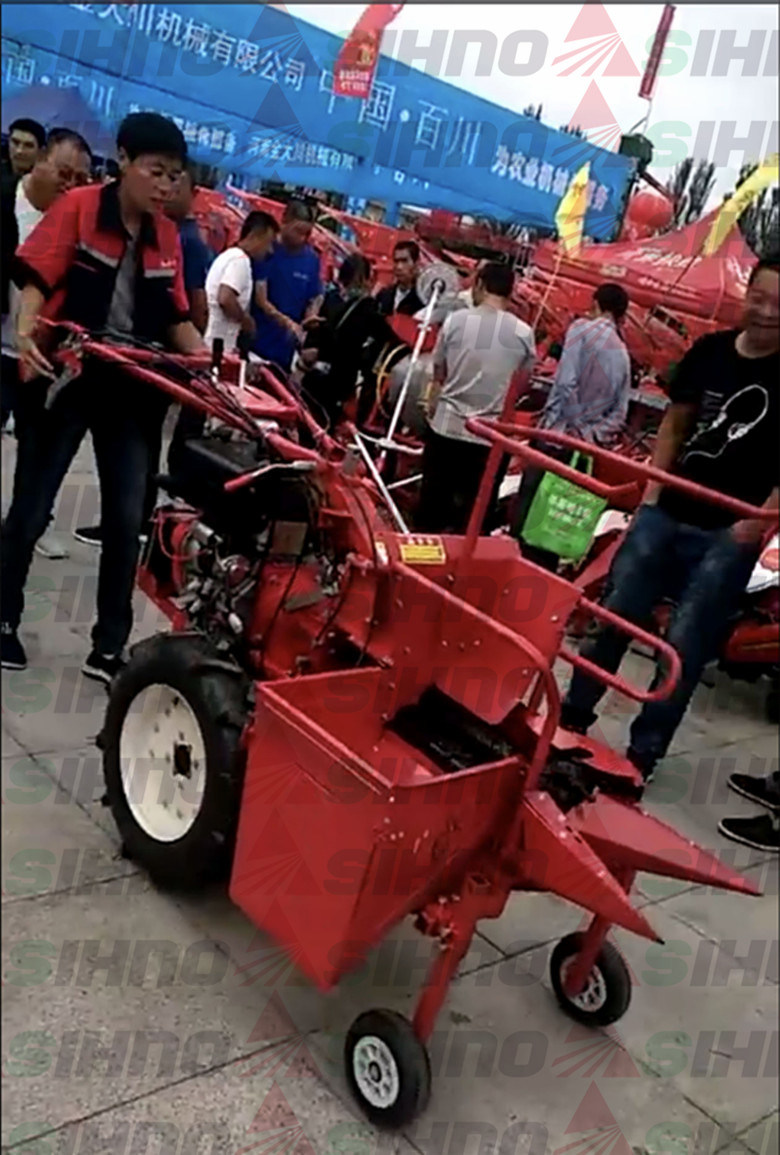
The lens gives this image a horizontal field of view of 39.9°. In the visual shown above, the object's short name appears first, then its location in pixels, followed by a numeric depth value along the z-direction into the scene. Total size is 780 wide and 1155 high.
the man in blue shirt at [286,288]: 3.64
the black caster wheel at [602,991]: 1.62
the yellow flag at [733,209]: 5.19
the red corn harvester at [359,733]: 1.34
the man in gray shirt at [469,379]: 3.04
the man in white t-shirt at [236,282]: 3.07
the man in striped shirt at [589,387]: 3.26
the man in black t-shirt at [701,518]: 2.00
